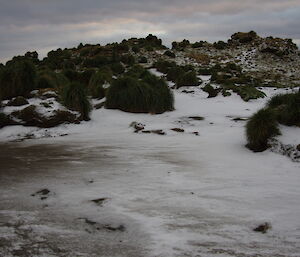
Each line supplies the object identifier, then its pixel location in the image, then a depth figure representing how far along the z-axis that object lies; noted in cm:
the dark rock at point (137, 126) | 1210
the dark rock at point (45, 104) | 1314
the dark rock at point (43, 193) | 547
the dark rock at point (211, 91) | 1775
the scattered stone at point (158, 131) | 1135
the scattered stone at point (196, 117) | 1362
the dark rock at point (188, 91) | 1878
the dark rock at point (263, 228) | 425
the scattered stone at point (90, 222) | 450
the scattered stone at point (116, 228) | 432
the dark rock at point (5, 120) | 1230
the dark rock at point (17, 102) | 1322
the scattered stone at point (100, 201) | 520
